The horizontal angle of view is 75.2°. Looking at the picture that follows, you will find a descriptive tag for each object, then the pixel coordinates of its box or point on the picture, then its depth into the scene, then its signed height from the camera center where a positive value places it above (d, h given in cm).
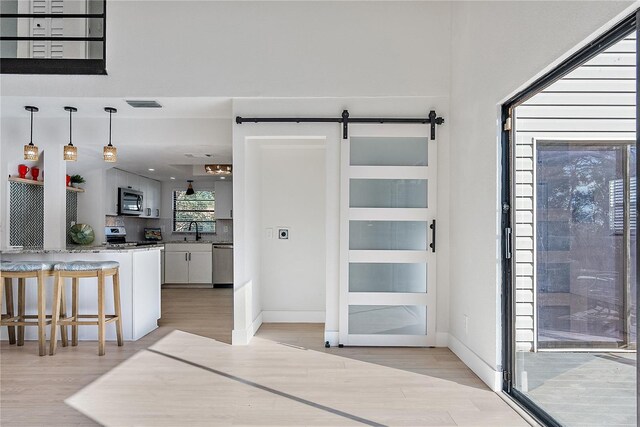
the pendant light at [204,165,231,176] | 704 +82
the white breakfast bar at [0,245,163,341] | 413 -74
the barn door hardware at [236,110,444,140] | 392 +93
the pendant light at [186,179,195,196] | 862 +57
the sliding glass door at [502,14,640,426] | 196 -11
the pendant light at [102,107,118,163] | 430 +66
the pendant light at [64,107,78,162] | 418 +64
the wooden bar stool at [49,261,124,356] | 368 -61
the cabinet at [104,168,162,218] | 678 +53
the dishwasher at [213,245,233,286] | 762 -86
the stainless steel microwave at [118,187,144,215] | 707 +27
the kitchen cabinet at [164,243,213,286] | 757 -87
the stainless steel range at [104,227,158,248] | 710 -32
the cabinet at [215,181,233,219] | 838 +37
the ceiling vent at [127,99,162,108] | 420 +116
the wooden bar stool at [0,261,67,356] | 371 -61
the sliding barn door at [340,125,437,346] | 398 -16
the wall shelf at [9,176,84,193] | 487 +43
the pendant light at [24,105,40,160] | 423 +67
